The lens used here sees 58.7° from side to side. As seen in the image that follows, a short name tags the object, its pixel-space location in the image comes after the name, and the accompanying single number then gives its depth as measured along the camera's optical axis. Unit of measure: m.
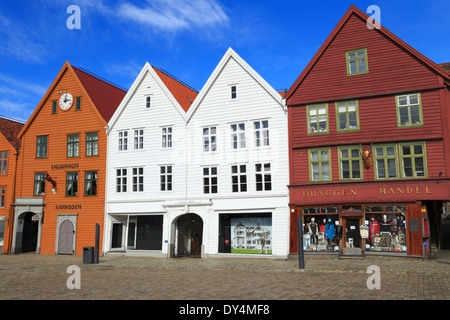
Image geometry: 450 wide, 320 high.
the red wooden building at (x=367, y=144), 22.06
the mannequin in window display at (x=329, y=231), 23.66
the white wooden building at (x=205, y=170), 25.73
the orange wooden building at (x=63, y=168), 30.80
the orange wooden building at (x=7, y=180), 32.75
